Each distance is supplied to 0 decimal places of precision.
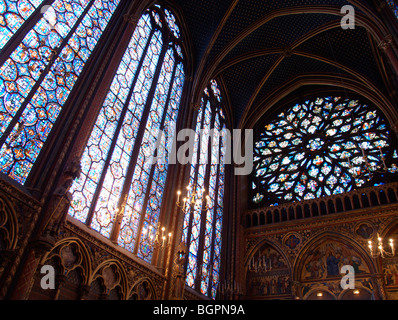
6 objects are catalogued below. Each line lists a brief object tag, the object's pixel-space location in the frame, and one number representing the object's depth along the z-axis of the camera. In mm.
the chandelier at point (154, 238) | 10688
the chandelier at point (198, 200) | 13070
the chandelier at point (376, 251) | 12654
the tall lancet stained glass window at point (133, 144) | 9211
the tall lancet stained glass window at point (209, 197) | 12922
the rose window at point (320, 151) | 15328
